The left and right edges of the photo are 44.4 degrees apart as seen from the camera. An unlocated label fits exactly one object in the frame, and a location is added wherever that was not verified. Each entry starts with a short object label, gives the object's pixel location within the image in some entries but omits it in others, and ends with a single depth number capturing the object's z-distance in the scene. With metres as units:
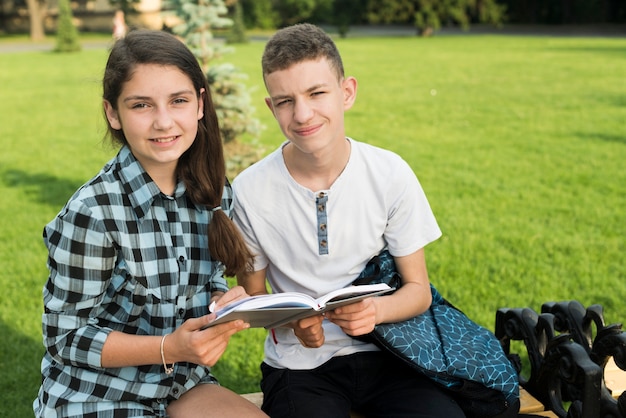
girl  2.24
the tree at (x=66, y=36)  30.17
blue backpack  2.56
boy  2.60
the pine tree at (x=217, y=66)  7.05
